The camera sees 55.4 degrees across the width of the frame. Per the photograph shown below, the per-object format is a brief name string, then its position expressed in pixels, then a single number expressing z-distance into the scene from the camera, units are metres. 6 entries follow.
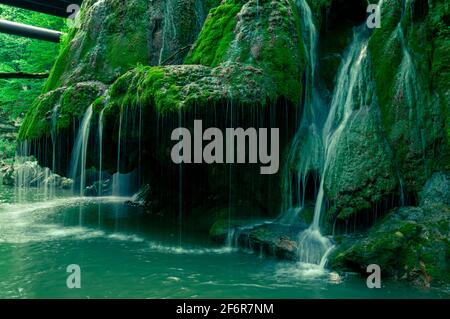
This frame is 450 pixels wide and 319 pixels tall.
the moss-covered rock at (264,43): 9.68
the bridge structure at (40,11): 22.69
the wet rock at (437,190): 8.11
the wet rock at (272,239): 8.30
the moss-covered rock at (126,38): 13.52
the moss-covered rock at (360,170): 8.60
